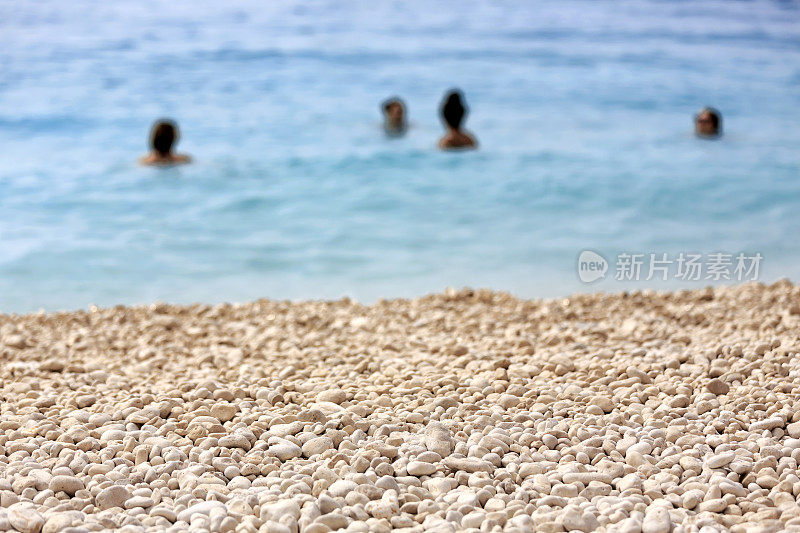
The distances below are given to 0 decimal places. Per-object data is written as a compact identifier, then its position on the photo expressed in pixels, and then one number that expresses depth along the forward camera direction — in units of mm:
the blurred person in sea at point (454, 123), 15055
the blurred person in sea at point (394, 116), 15969
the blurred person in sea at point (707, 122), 15820
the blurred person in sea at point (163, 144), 13865
